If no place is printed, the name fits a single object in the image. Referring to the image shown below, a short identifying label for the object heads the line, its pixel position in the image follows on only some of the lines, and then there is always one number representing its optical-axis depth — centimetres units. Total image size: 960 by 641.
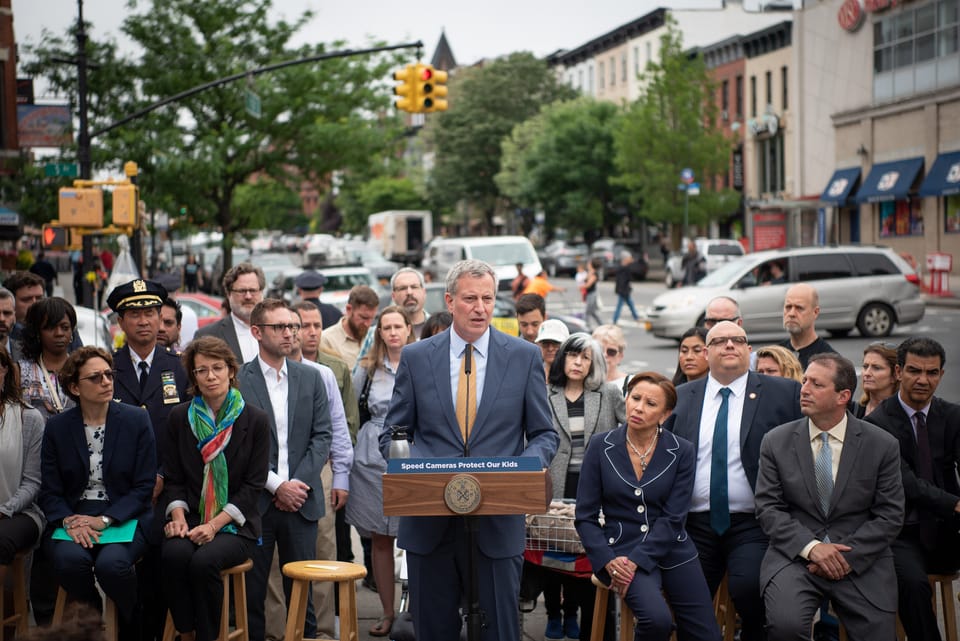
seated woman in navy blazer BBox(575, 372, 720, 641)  607
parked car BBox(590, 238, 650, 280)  5553
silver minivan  2420
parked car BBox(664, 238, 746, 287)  4588
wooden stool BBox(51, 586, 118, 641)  642
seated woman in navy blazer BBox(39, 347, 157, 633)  648
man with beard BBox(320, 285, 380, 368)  955
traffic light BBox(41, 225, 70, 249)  2886
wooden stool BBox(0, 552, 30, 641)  672
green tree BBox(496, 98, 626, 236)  7238
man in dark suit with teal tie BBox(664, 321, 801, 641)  650
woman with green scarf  639
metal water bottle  538
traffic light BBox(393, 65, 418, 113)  2372
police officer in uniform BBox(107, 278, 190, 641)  698
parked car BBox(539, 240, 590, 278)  6069
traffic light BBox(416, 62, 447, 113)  2388
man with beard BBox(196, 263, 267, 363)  863
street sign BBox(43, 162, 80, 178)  2300
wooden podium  492
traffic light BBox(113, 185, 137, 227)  2134
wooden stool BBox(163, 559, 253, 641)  645
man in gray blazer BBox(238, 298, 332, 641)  700
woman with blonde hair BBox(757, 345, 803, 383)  763
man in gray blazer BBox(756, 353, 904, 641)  604
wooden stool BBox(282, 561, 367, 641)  620
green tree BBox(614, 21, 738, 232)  5803
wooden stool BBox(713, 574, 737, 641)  674
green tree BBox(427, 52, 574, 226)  8912
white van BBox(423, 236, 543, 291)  3350
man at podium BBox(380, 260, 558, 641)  543
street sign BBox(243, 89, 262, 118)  2664
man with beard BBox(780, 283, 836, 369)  873
